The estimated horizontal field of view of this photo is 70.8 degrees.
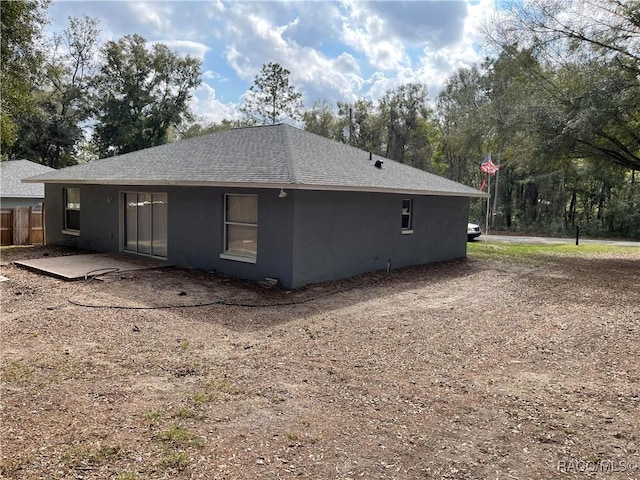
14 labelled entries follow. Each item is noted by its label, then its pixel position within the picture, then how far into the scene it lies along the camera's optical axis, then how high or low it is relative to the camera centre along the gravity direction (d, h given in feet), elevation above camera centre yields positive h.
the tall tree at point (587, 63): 41.93 +15.75
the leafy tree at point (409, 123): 118.32 +23.43
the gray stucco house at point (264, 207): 30.48 -0.02
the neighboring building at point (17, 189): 65.41 +1.53
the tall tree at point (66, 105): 96.17 +21.24
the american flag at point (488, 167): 58.65 +6.27
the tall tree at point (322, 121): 127.21 +25.01
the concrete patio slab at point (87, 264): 32.32 -4.95
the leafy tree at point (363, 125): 122.31 +23.39
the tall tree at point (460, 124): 92.02 +21.17
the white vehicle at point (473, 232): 70.79 -2.77
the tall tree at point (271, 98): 122.52 +30.31
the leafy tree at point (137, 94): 103.09 +25.68
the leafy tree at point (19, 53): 39.73 +14.00
